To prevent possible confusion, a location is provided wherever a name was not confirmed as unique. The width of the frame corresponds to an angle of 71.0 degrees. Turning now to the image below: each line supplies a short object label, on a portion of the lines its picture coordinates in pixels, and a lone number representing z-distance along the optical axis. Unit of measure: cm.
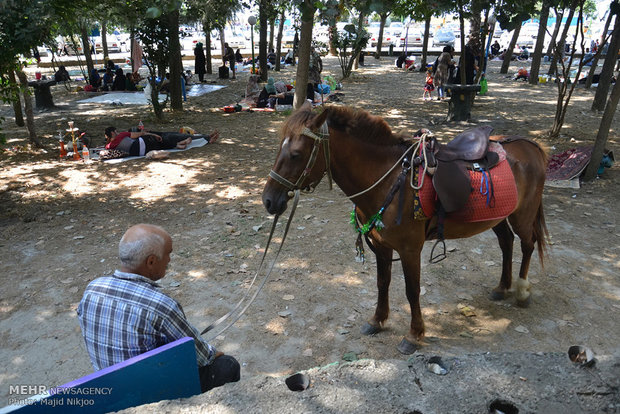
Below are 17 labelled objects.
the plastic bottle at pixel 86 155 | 916
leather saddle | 337
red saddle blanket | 340
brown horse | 305
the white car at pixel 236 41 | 4063
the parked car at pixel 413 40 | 3759
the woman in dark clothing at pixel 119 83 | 1806
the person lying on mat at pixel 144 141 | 952
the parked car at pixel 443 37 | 3531
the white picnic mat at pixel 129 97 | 1571
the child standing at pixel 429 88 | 1528
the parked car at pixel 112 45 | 4070
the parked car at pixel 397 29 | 4208
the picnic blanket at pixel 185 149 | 925
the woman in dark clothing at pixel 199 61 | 1956
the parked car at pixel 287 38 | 4072
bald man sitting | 216
